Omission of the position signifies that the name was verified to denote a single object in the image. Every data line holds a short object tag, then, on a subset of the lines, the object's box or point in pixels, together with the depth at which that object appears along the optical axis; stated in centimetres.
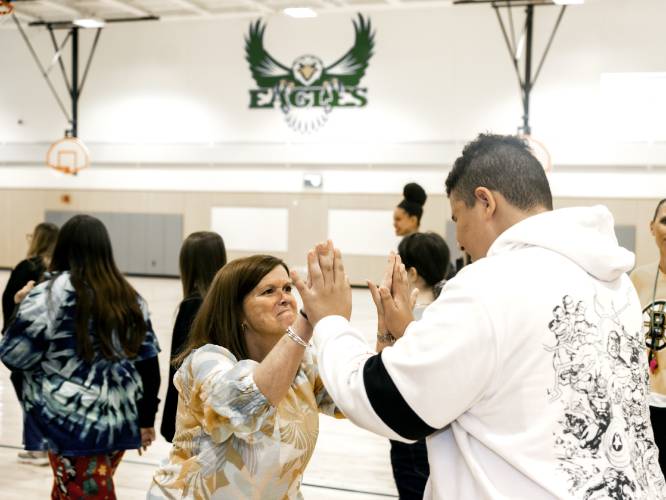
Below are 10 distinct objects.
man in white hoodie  167
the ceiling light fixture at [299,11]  1723
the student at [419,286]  387
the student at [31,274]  448
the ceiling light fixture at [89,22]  1842
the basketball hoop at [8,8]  1052
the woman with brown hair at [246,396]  231
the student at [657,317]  364
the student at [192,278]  406
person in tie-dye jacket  374
